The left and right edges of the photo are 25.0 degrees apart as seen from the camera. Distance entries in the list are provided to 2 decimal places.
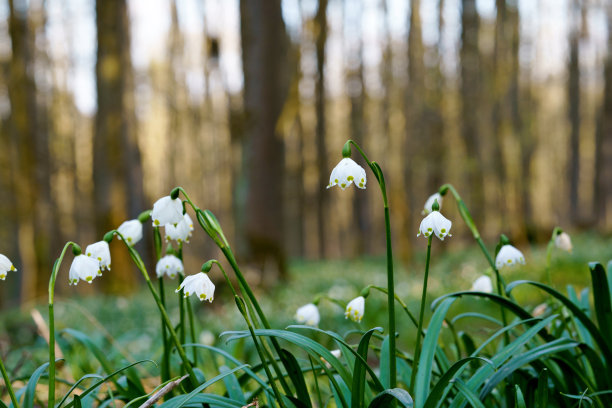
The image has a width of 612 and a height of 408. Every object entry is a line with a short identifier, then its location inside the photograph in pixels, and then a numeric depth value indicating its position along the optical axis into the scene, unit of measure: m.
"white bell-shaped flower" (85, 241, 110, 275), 0.93
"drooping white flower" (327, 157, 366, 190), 0.91
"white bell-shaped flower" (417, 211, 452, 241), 0.92
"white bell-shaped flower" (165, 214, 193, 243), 0.97
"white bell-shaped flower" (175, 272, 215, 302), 0.92
